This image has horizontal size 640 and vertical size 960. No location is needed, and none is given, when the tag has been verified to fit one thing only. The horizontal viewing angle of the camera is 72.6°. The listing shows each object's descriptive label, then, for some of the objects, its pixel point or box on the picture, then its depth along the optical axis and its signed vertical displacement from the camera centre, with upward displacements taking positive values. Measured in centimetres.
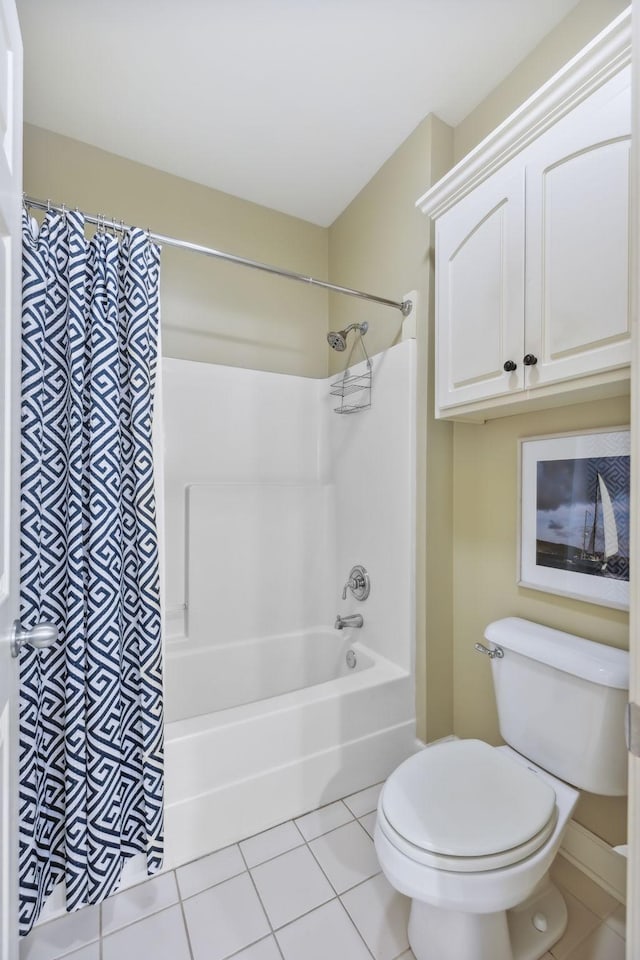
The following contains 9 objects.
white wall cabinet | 107 +67
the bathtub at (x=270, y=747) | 138 -95
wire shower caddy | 211 +47
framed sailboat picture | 125 -10
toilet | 97 -81
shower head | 208 +69
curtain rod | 125 +79
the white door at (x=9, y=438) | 75 +8
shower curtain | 111 -24
